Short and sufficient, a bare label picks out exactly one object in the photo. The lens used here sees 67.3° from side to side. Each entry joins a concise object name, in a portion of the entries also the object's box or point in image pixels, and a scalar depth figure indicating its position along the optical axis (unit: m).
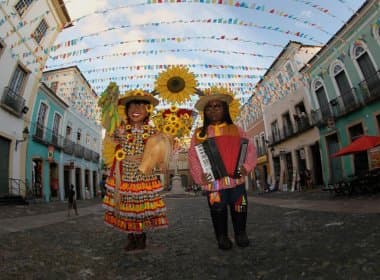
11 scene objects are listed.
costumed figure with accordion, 3.16
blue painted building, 15.12
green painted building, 12.59
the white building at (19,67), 12.03
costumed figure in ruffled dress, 3.28
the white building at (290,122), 18.61
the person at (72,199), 9.31
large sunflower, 3.65
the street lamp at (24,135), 12.98
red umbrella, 9.45
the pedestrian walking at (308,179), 17.03
